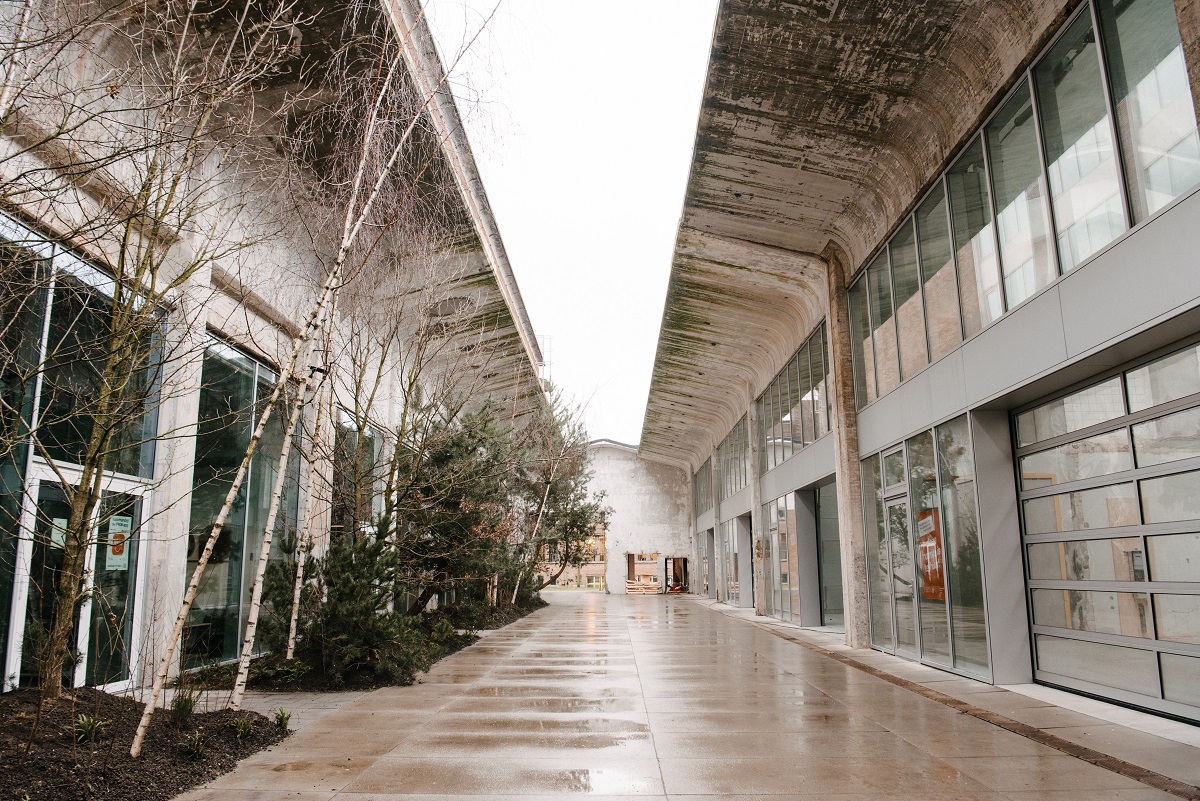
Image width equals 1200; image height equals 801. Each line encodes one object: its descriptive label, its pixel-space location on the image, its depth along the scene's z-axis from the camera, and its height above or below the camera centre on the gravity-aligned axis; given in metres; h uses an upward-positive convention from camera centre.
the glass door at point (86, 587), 6.90 -0.14
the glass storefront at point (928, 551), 9.13 +0.09
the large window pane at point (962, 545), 8.92 +0.14
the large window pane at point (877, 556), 12.02 +0.05
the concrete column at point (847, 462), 12.87 +1.50
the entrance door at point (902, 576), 10.96 -0.23
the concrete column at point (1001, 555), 8.52 +0.03
